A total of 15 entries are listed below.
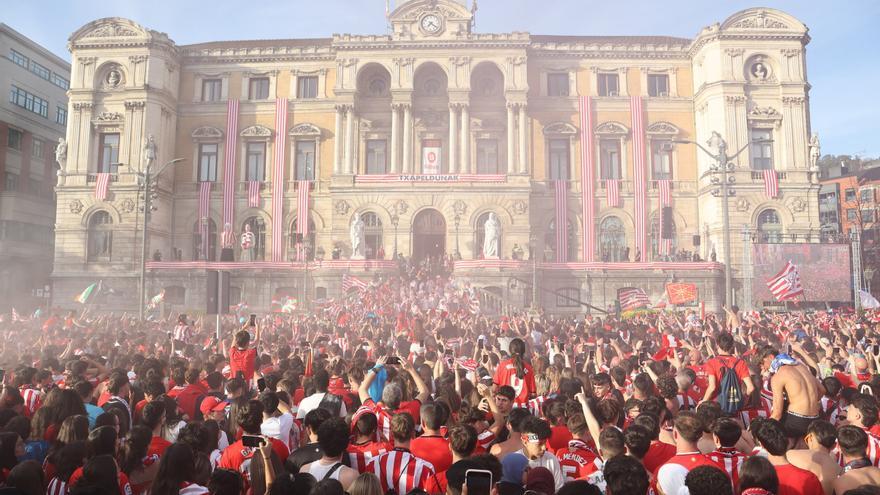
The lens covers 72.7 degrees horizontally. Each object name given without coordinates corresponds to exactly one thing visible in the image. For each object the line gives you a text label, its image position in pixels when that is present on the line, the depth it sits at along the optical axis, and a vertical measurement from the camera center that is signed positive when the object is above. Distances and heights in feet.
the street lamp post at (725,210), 80.12 +11.03
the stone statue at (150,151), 97.39 +22.39
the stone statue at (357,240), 126.79 +9.80
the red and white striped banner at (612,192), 149.59 +23.86
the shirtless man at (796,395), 23.36 -4.20
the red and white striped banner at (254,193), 154.51 +23.94
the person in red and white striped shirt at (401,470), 16.52 -5.12
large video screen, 119.55 +4.47
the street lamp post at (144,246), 88.99 +5.94
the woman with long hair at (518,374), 28.68 -4.26
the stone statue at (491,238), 125.70 +10.26
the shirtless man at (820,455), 16.65 -4.84
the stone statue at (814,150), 140.56 +32.46
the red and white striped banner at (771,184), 139.54 +24.28
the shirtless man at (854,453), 16.30 -4.71
